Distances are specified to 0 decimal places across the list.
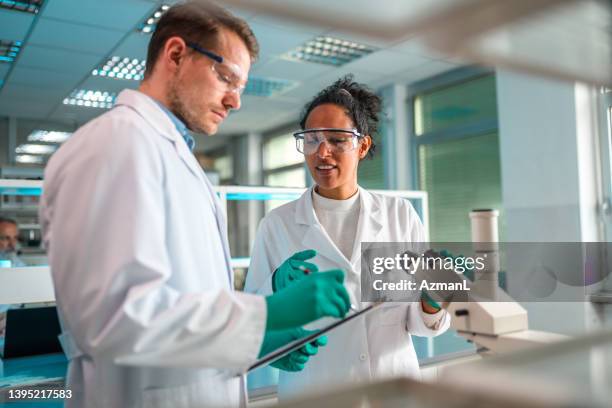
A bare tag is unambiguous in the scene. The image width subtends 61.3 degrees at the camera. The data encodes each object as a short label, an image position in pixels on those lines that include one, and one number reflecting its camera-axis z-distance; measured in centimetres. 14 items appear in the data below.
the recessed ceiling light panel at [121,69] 471
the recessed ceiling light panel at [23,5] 347
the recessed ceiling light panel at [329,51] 452
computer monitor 218
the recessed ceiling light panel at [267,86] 547
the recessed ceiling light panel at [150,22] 368
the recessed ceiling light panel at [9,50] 416
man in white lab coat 80
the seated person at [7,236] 387
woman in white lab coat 155
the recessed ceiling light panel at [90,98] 558
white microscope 85
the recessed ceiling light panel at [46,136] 685
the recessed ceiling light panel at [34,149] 693
